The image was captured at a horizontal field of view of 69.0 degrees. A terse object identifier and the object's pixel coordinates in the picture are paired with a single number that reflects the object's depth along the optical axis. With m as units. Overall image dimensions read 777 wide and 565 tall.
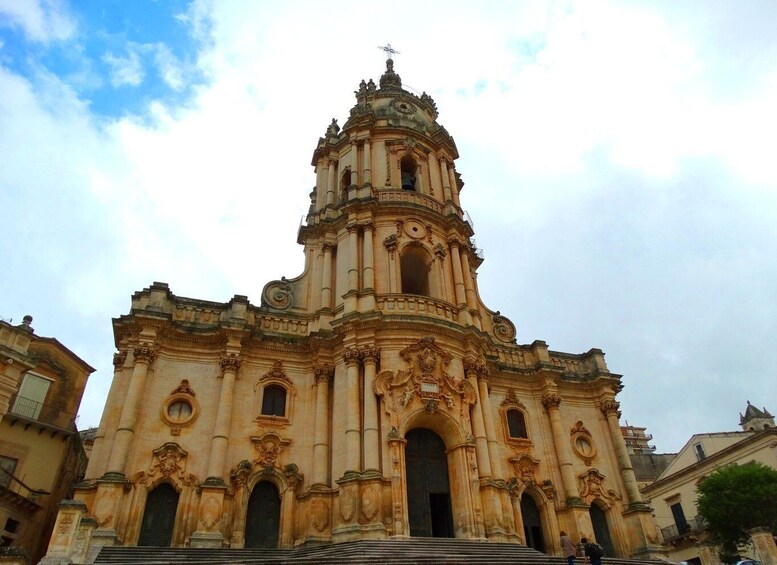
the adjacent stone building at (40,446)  23.30
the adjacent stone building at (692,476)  34.72
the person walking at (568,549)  15.51
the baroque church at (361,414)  20.27
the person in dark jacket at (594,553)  14.77
